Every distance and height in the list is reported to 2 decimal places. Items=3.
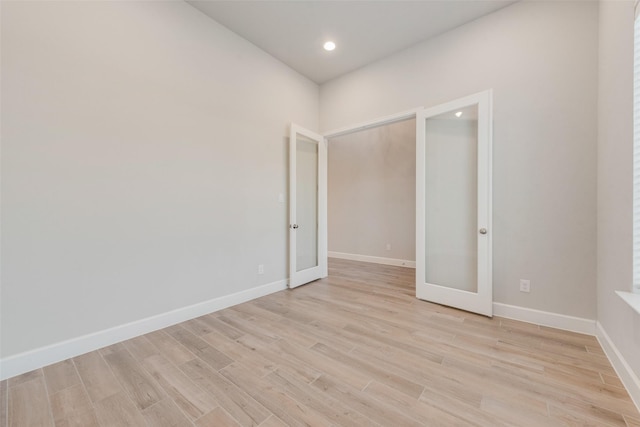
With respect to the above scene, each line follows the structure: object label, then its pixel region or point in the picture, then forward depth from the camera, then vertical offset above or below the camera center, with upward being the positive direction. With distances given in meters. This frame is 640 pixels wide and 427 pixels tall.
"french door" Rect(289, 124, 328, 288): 3.57 +0.08
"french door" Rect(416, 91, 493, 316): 2.62 +0.09
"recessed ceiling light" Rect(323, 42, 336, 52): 3.24 +2.19
